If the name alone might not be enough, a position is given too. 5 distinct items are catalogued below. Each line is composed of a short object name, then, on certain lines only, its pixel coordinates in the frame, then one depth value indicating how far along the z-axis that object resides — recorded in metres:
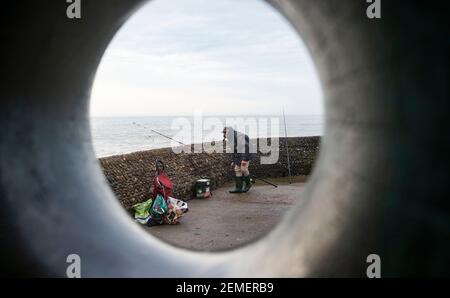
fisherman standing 11.23
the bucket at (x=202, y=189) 11.30
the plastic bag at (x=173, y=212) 8.21
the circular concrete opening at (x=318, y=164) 1.58
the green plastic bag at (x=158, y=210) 8.12
